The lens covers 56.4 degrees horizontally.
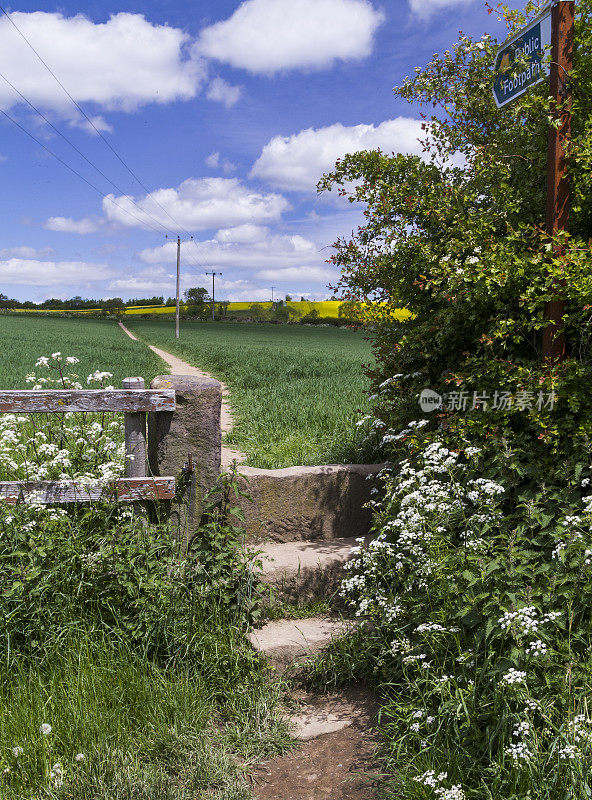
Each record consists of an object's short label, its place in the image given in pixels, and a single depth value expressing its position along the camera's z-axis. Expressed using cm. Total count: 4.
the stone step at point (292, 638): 369
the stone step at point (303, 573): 423
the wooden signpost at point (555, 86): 366
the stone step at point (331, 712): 329
